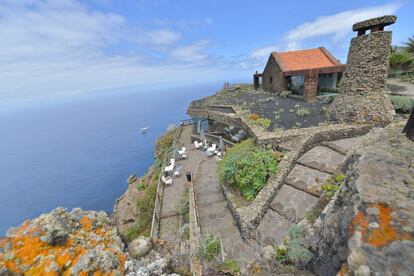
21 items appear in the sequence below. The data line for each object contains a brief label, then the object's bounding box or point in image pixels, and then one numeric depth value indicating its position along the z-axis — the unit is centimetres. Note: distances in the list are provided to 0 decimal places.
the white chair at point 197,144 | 2002
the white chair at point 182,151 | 1887
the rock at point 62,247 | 206
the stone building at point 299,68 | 2175
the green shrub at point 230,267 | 436
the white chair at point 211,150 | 1803
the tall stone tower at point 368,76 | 1091
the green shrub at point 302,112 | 1599
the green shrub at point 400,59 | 2729
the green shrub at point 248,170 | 1072
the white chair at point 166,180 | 1491
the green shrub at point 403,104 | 1305
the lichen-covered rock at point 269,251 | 556
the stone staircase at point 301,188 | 891
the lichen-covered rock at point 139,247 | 301
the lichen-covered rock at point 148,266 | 248
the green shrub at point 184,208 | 1177
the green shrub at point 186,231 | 983
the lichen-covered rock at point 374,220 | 213
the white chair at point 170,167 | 1577
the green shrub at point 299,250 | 479
